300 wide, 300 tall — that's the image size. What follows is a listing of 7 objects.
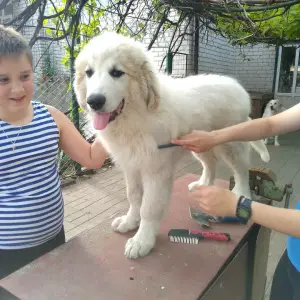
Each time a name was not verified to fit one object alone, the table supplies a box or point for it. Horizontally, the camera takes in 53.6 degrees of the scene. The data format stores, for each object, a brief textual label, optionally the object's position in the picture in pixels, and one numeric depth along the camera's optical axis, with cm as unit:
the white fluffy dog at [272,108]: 829
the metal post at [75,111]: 454
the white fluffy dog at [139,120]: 159
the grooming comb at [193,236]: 175
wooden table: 133
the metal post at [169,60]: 630
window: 1080
